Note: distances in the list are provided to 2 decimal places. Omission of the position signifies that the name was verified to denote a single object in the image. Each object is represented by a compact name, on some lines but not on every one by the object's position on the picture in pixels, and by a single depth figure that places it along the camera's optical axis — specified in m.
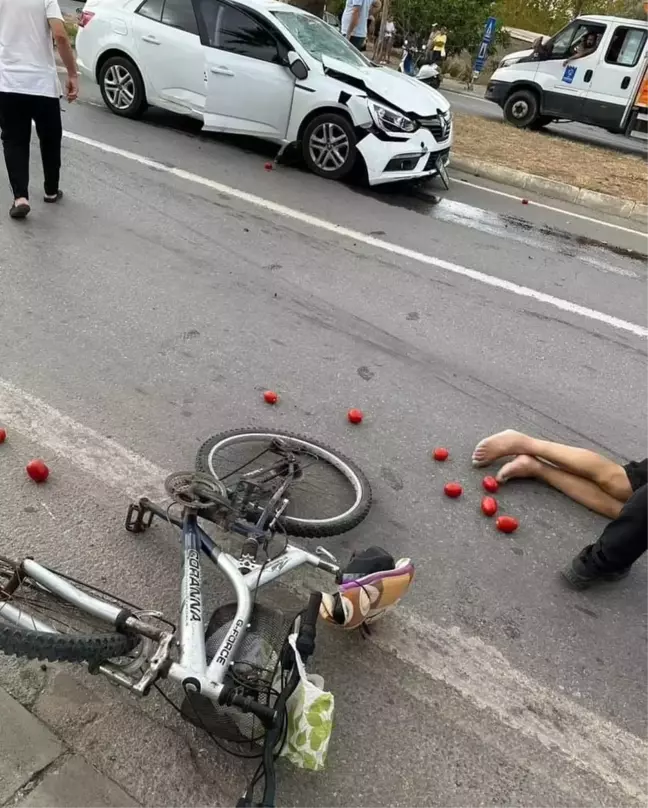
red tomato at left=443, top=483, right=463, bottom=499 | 3.60
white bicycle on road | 1.98
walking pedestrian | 5.50
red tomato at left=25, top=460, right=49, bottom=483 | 3.16
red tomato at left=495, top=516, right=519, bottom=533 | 3.42
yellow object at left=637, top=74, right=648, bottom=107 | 14.72
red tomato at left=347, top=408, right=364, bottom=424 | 4.06
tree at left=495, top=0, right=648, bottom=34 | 38.94
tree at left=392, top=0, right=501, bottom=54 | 27.08
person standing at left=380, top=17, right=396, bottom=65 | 25.36
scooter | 22.22
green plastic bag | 2.00
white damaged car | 8.50
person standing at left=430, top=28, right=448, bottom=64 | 22.03
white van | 14.69
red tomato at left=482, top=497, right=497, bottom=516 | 3.52
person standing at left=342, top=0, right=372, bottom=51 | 13.91
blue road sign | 25.84
